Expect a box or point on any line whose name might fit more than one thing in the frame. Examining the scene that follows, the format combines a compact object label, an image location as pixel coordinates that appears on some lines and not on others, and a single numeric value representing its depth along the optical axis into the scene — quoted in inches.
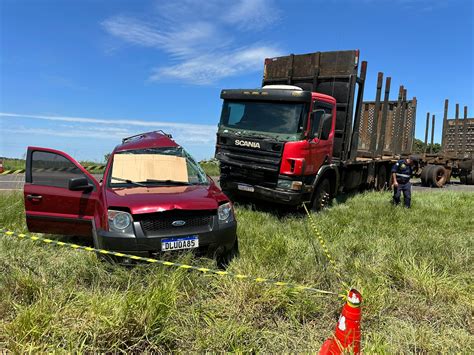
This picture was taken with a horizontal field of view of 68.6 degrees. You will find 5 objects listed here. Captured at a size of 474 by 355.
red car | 152.6
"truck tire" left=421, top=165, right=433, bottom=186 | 592.7
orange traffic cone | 98.0
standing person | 338.3
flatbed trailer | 611.2
